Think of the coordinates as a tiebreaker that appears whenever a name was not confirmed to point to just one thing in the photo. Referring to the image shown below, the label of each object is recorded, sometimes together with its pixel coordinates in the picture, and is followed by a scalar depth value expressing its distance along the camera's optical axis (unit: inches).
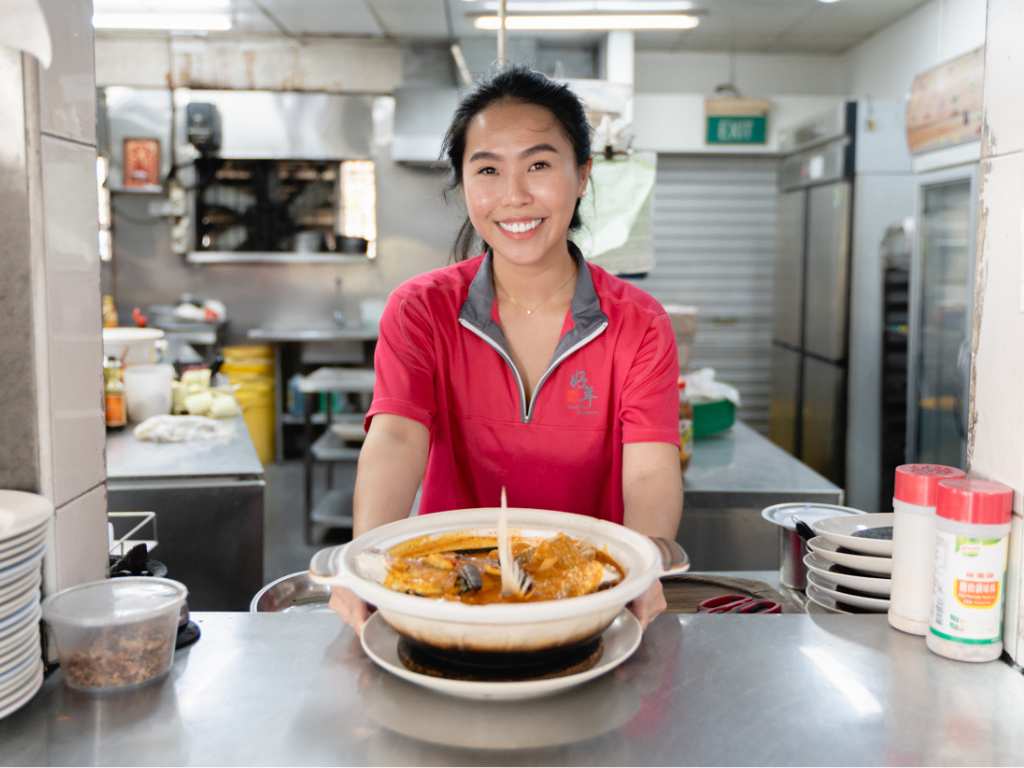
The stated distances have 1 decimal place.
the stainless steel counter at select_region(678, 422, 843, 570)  119.2
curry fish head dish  38.6
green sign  298.8
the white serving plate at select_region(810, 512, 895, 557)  58.1
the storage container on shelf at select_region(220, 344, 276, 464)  294.7
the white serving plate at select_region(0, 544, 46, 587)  39.4
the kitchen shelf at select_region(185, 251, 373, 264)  309.3
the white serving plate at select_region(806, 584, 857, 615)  59.9
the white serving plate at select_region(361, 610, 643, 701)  39.0
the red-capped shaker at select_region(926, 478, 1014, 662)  44.6
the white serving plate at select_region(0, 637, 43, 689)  39.9
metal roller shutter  312.3
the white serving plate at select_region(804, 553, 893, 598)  57.0
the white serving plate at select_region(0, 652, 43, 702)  40.1
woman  73.0
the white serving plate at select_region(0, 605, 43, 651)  40.0
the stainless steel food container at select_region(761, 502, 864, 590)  76.5
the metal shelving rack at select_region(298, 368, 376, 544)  208.4
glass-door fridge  191.8
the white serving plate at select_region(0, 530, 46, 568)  39.3
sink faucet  311.0
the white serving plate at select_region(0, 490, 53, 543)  39.5
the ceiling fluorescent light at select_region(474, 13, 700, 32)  200.5
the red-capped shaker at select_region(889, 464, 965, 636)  48.5
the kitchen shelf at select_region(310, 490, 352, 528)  205.6
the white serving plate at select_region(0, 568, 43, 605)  39.6
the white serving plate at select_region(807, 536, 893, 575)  57.5
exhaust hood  293.9
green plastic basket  150.2
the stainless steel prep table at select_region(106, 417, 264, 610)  118.8
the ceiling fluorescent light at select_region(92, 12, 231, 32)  271.1
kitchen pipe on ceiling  84.1
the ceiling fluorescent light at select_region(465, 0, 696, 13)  189.3
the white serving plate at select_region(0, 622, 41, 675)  39.9
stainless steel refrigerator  221.5
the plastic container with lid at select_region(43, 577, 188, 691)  42.8
